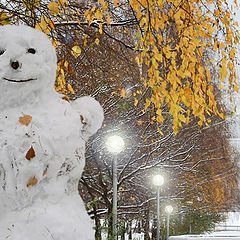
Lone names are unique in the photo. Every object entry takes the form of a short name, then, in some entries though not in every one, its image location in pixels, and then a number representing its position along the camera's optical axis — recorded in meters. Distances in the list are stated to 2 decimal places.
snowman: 4.27
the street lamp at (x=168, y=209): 25.30
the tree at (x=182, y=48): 7.78
